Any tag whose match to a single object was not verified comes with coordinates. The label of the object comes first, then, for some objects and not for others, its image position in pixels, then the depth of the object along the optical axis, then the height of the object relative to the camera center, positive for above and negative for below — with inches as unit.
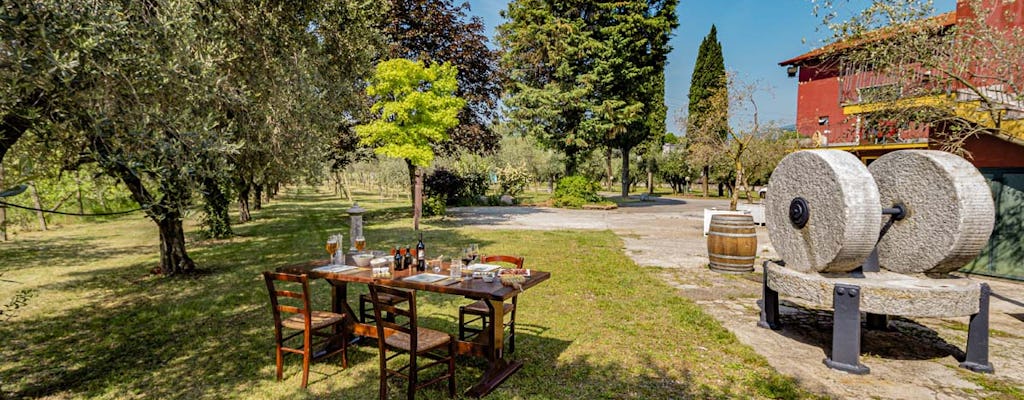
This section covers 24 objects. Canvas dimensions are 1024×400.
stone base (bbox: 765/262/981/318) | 173.6 -50.8
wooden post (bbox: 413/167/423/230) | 649.1 -32.1
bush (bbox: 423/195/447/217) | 826.8 -52.4
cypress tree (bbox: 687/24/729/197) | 1545.3 +344.4
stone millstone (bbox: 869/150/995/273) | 184.7 -19.7
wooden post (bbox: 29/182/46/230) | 647.1 -45.0
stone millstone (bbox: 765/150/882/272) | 185.3 -18.9
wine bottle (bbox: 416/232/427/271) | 187.6 -33.3
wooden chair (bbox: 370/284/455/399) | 148.9 -58.4
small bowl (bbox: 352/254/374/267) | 199.2 -35.2
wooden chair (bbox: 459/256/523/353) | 199.1 -59.5
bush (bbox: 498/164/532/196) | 1265.0 -13.2
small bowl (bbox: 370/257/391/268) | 195.7 -36.4
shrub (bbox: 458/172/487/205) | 1156.5 -25.7
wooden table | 158.6 -52.7
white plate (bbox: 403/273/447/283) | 169.8 -38.1
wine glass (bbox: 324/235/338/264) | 196.2 -27.8
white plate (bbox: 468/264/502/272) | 184.5 -37.8
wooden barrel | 351.6 -57.1
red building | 312.7 +11.2
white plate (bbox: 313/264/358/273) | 184.2 -36.7
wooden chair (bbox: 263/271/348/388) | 165.8 -56.0
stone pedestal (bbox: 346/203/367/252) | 251.8 -22.8
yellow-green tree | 603.2 +93.5
